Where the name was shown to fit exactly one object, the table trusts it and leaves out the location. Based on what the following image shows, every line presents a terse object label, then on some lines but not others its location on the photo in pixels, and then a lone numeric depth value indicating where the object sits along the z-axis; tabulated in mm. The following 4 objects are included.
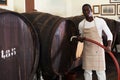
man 2832
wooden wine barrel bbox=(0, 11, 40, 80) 1699
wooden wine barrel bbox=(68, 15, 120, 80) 3844
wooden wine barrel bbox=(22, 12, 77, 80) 2170
